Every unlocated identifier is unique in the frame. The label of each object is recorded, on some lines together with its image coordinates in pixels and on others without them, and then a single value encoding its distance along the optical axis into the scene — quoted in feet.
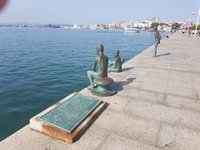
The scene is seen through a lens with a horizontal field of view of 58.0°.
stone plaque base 12.55
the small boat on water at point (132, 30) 415.44
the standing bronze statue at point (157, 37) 45.10
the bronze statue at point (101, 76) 19.02
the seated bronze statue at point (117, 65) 28.63
